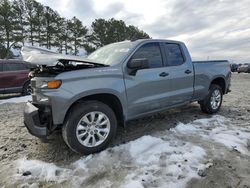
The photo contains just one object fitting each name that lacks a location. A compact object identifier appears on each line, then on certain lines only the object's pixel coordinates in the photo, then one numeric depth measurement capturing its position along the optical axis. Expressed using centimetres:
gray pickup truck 284
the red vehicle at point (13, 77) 755
